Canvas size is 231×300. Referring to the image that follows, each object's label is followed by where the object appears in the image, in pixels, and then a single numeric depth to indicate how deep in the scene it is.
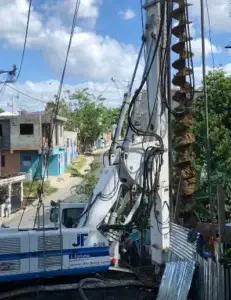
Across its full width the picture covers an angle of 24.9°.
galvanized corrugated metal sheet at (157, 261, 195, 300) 9.94
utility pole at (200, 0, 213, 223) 11.38
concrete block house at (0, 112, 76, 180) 50.62
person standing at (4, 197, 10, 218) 38.66
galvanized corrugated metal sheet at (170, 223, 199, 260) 10.45
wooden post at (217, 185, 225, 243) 9.02
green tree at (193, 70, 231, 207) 20.31
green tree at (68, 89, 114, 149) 79.12
